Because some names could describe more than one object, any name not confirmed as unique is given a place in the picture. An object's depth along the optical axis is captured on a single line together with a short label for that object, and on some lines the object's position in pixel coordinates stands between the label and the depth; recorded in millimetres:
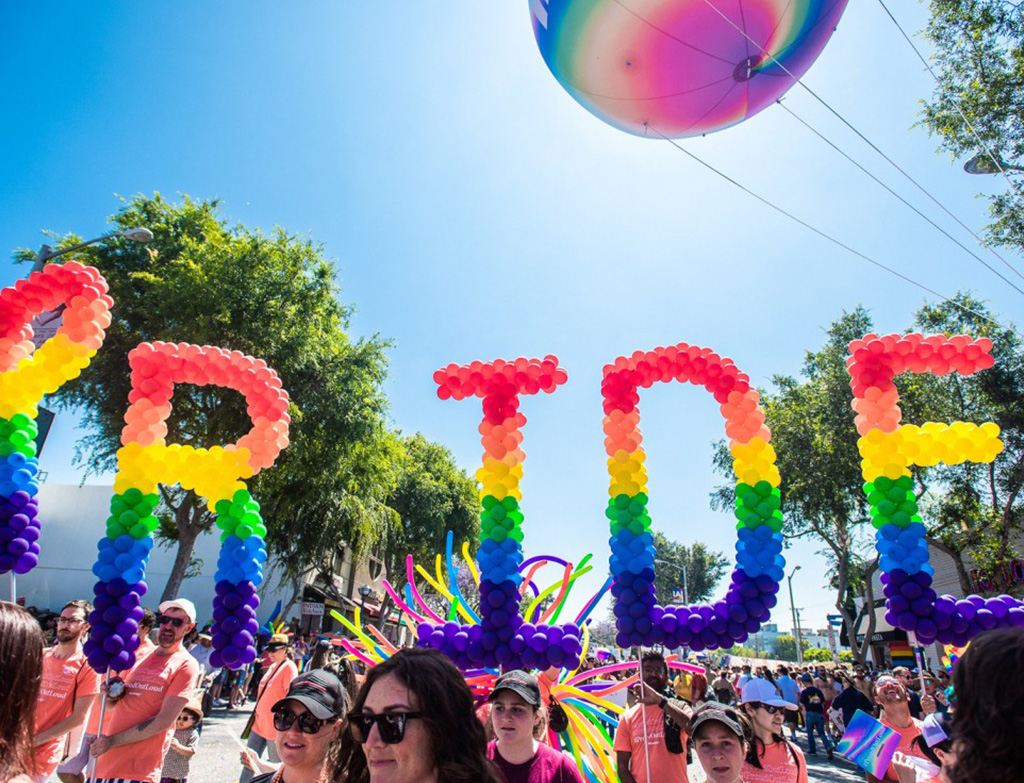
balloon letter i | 3760
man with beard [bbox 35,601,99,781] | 3814
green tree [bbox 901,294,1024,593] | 15602
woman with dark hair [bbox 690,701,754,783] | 2945
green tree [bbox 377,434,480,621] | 28891
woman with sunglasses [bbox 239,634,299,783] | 4441
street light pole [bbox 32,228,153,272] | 7863
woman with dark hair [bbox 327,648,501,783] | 1942
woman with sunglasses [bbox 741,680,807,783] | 3510
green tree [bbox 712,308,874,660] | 18547
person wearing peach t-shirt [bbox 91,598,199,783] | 3609
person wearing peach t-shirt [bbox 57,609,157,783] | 3947
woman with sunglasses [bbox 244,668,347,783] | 2518
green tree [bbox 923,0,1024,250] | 11539
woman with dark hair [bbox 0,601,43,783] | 1594
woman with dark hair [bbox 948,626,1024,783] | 1242
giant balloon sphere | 5234
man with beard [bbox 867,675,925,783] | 4215
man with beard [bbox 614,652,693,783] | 3986
